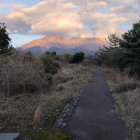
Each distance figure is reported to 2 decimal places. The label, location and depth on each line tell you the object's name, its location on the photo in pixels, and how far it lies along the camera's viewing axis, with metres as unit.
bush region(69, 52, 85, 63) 30.00
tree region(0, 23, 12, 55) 11.55
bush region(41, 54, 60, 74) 11.32
